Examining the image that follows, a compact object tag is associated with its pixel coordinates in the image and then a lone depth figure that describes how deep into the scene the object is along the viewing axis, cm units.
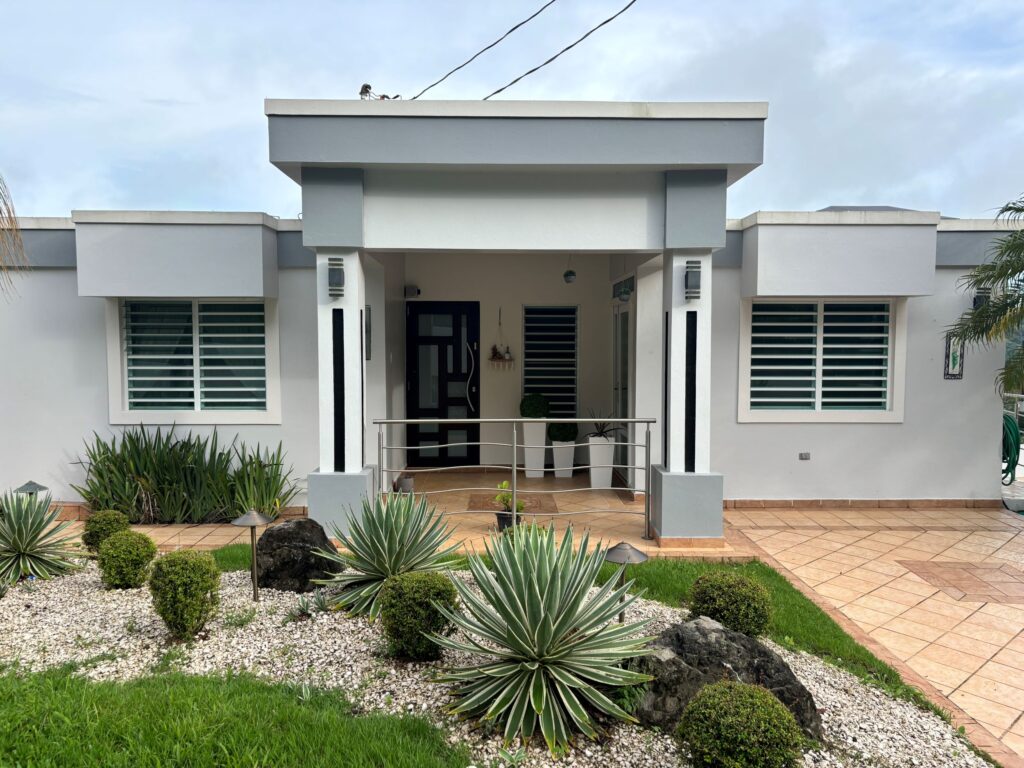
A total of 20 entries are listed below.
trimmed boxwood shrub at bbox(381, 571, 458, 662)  429
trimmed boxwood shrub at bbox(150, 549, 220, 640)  460
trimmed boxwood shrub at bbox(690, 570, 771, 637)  455
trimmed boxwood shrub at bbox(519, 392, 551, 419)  1069
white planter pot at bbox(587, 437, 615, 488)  991
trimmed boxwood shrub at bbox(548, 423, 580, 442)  1053
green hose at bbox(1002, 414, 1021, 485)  1048
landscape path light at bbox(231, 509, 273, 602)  505
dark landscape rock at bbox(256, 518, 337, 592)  565
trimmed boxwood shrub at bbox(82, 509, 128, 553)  643
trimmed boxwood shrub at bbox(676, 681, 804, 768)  306
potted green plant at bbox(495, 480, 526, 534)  758
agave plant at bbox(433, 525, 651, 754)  354
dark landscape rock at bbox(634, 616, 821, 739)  370
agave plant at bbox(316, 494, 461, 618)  514
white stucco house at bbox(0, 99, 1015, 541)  676
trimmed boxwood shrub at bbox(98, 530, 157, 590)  564
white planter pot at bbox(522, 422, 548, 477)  1065
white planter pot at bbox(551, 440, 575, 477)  1060
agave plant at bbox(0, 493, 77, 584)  589
